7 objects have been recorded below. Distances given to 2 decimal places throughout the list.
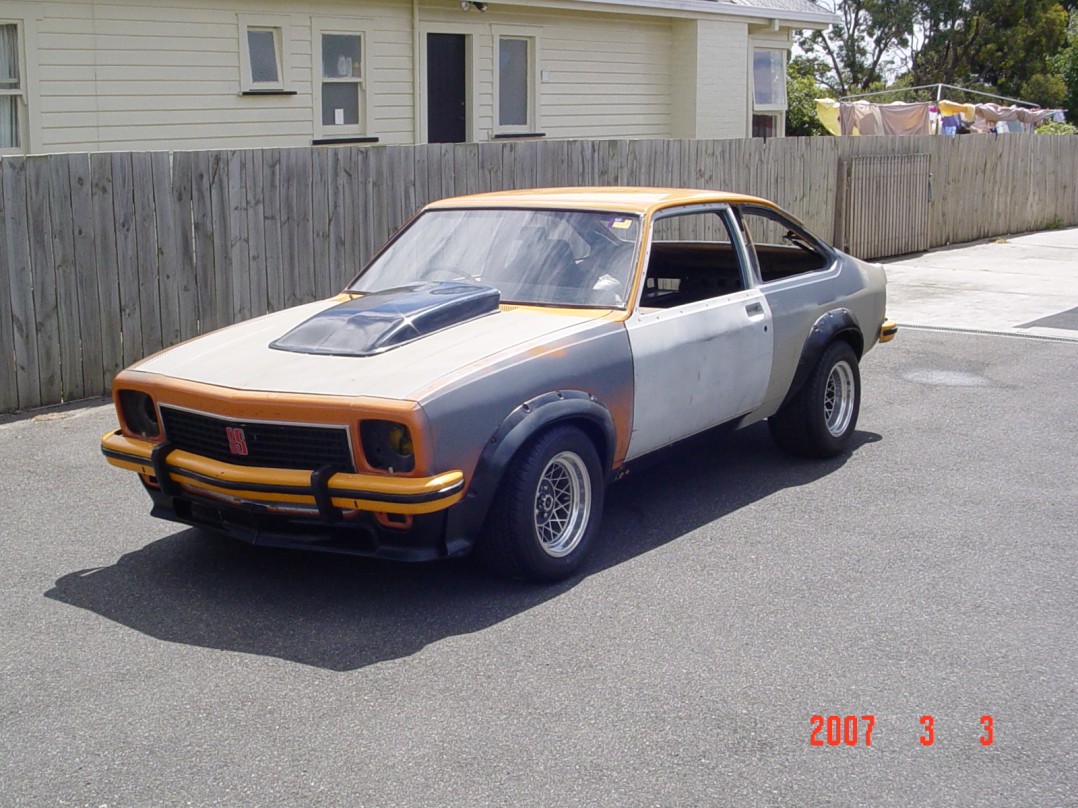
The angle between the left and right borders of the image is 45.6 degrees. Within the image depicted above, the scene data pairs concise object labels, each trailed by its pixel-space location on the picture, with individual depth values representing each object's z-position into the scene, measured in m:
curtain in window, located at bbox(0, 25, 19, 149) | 12.20
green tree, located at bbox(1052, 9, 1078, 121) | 42.72
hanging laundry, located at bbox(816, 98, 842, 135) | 27.94
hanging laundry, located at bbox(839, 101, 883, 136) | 27.81
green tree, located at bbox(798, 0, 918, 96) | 50.16
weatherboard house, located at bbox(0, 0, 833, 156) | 12.66
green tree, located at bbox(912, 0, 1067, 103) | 44.19
